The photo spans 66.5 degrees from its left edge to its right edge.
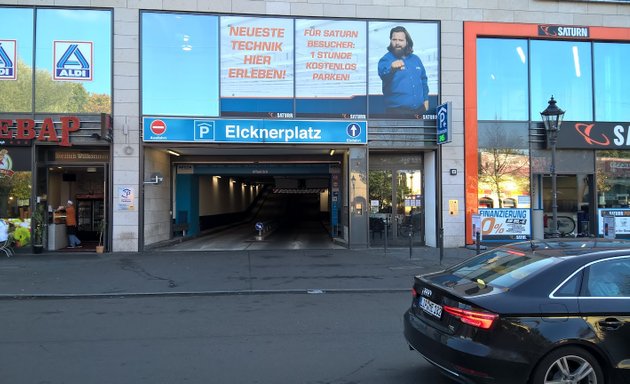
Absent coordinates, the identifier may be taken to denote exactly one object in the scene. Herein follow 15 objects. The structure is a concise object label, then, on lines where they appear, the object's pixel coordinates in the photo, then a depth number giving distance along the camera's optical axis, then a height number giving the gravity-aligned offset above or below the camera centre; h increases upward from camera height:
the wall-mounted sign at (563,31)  16.69 +5.90
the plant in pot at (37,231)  14.90 -0.97
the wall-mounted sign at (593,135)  16.75 +2.26
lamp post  12.16 +2.05
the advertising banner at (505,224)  16.50 -0.83
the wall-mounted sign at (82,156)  15.85 +1.46
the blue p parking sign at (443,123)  15.26 +2.50
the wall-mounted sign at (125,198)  15.24 +0.06
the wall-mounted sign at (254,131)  15.23 +2.22
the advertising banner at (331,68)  15.88 +4.39
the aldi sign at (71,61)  15.07 +4.37
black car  3.74 -0.99
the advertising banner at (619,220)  16.94 -0.72
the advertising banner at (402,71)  16.20 +4.37
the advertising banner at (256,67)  15.64 +4.37
